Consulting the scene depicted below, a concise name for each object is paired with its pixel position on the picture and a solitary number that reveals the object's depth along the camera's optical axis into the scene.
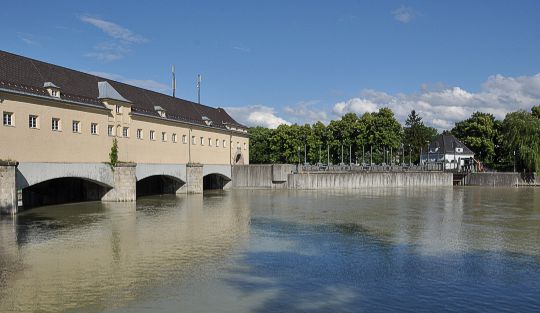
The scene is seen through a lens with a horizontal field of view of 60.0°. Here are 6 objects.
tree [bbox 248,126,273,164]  92.31
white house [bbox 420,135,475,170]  96.01
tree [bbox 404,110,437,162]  111.69
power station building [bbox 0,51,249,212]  32.78
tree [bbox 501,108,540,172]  76.88
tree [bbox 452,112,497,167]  92.62
